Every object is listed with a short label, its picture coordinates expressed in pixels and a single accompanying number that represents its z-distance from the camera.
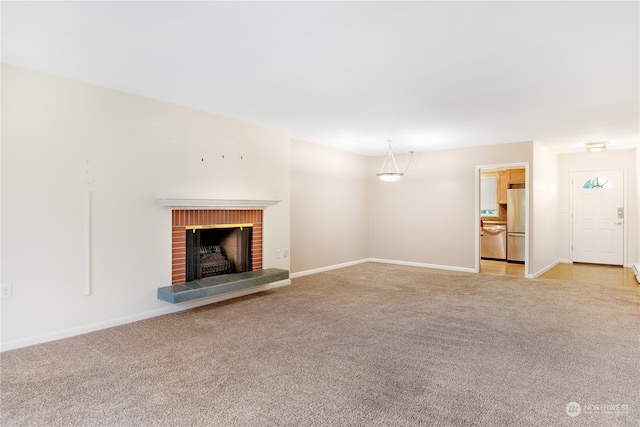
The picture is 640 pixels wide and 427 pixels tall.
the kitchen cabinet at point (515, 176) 8.12
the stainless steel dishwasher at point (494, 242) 8.14
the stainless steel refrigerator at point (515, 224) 7.88
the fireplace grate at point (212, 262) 4.62
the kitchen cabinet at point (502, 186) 8.35
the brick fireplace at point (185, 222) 4.16
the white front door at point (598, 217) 7.30
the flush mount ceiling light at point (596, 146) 6.16
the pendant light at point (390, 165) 7.70
